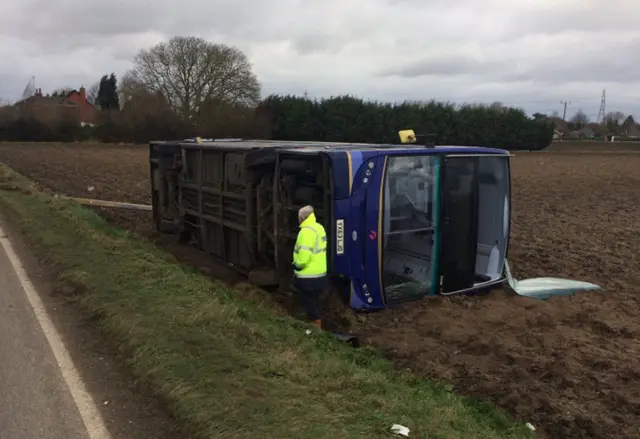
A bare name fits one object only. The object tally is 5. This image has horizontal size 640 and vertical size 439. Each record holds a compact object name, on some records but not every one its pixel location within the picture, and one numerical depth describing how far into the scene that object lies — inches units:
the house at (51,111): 2244.1
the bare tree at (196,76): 2445.9
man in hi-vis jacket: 262.7
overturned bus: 274.7
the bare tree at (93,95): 3580.2
